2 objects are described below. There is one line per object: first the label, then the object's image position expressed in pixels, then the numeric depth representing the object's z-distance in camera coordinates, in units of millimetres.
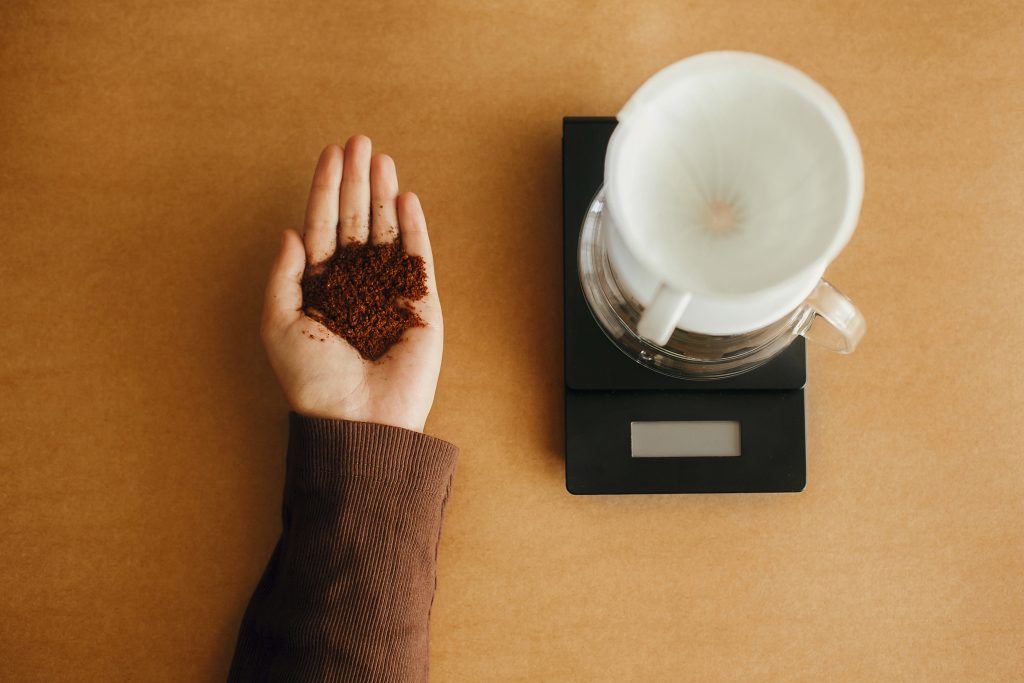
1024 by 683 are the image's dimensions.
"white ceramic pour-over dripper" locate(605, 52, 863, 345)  493
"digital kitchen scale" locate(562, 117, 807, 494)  738
